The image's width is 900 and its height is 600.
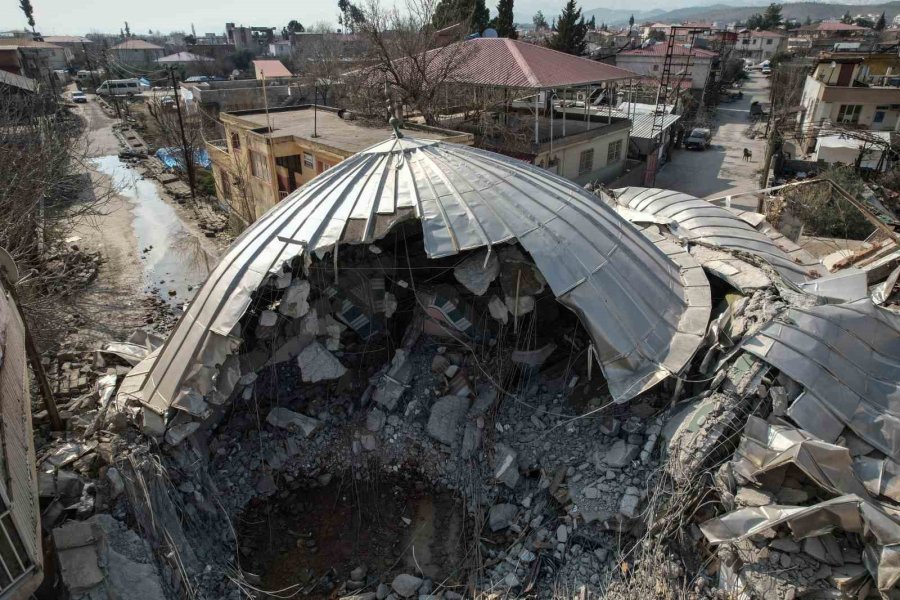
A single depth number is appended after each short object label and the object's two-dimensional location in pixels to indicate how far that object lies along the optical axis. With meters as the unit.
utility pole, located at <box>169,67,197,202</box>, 30.41
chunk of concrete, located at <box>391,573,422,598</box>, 8.07
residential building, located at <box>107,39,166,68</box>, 91.50
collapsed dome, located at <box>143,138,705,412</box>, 8.89
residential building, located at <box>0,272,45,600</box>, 5.55
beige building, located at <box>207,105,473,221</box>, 19.98
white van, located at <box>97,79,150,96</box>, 64.31
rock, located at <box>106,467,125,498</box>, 8.02
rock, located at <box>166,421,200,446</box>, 8.77
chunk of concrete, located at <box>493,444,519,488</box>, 9.20
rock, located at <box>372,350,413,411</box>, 10.51
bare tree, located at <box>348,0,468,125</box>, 24.91
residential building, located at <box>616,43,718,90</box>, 55.18
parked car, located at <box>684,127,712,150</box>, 44.72
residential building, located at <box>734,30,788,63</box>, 105.19
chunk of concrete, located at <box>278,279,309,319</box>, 9.41
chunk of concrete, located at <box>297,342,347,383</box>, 10.39
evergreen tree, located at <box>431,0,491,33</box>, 31.88
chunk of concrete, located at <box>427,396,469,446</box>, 10.05
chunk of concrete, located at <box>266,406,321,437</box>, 10.37
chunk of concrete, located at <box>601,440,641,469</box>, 8.40
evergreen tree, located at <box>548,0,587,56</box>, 54.67
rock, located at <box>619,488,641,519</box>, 7.86
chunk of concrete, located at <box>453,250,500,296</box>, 9.55
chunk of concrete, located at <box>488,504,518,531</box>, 8.88
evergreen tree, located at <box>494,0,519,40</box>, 51.19
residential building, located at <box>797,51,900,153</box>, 36.12
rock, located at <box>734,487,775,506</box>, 7.07
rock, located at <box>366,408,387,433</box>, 10.36
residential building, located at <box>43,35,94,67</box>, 96.46
